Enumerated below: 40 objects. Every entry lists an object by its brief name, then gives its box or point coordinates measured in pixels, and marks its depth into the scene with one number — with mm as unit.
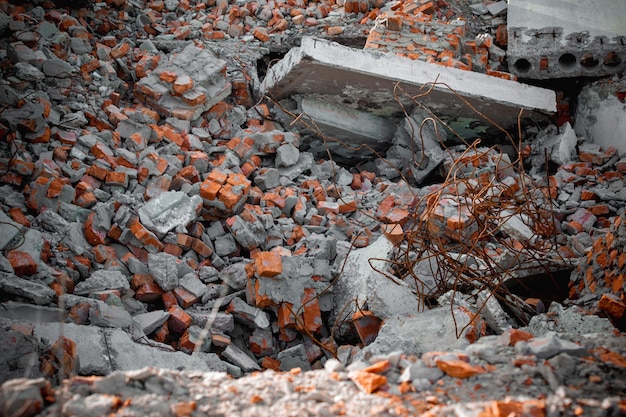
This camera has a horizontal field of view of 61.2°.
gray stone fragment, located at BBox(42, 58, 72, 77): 5285
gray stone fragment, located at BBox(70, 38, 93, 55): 5793
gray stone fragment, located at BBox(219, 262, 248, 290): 4117
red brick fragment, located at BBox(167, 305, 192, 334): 3697
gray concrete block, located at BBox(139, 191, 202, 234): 4320
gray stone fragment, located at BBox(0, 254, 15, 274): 3395
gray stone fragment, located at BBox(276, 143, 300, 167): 5480
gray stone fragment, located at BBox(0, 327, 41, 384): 2639
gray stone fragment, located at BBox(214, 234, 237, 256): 4488
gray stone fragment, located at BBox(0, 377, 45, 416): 1692
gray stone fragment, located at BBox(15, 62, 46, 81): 5070
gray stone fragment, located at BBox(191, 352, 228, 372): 3410
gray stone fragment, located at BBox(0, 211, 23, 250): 3621
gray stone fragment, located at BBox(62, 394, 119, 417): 1757
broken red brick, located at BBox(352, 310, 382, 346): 3633
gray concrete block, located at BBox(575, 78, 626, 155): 5723
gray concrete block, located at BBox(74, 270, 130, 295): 3651
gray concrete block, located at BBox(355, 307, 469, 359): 3049
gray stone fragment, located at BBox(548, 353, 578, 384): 2055
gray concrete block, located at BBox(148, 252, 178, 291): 3913
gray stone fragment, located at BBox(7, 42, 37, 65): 5196
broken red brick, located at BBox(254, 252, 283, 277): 3867
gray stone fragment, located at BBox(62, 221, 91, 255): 3934
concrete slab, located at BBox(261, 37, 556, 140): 5207
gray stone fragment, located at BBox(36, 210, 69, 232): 4047
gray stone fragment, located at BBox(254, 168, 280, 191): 5230
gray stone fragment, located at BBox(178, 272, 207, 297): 3959
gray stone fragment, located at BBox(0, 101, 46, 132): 4617
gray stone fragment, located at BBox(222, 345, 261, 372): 3533
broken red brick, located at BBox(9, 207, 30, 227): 3959
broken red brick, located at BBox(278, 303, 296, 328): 3848
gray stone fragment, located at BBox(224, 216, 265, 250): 4480
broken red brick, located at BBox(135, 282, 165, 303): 3885
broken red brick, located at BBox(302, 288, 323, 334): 3893
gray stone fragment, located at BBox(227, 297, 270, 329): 3855
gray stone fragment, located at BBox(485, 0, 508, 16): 6820
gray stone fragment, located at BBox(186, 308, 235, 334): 3775
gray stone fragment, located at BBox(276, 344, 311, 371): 3699
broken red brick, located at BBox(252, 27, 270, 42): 6750
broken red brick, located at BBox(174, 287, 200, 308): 3893
